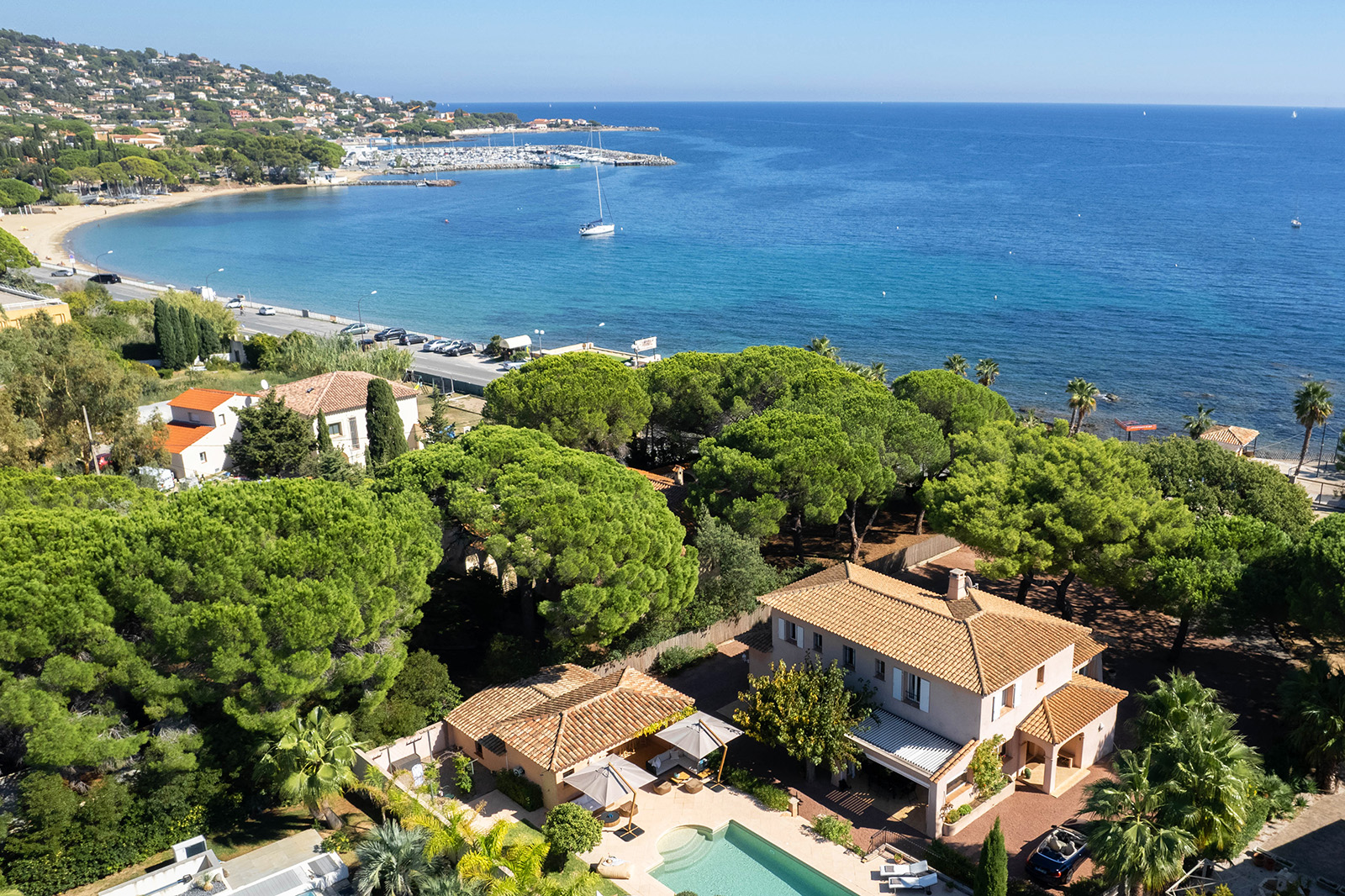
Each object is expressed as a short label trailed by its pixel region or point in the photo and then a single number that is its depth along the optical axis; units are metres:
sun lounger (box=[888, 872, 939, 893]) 21.19
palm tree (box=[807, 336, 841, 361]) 62.09
